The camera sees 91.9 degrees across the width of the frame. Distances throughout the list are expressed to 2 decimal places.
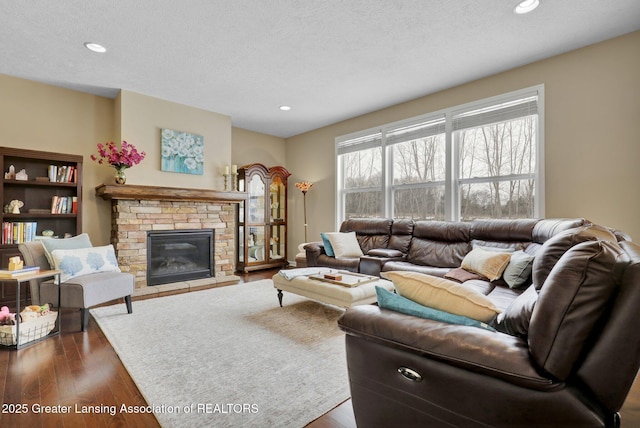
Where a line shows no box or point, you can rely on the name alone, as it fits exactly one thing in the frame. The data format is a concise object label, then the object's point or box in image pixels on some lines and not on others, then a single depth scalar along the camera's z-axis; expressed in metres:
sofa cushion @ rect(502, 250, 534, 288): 2.60
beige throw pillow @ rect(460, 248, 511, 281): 2.81
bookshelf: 3.54
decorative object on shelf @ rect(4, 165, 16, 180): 3.60
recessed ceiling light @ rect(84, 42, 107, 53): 3.02
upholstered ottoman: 2.69
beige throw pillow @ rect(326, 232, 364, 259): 4.20
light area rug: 1.65
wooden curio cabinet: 5.67
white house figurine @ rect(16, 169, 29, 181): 3.65
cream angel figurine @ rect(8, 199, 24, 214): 3.65
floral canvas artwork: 4.56
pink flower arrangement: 3.96
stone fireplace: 4.16
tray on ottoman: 2.86
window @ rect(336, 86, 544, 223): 3.56
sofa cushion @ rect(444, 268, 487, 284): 2.85
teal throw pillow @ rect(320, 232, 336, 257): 4.28
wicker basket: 2.34
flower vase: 4.05
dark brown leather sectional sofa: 0.85
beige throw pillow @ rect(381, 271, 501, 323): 1.22
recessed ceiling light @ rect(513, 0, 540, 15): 2.40
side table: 2.33
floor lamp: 5.92
